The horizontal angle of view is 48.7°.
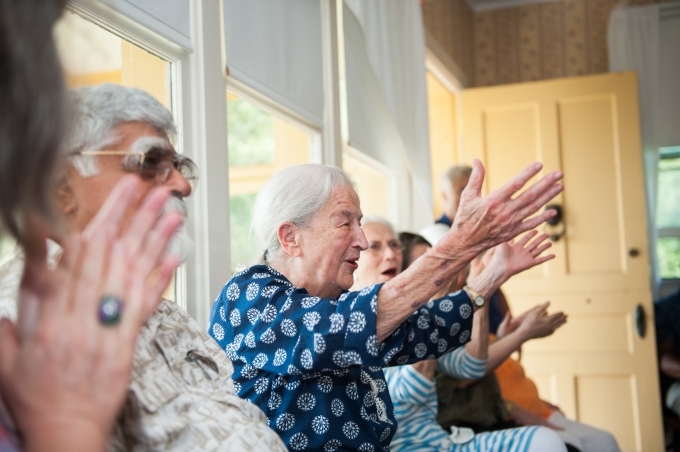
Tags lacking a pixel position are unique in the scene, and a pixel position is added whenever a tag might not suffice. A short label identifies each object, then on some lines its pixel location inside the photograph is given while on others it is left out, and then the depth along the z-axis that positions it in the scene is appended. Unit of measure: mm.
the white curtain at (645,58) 5086
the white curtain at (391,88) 3250
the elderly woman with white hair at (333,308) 1375
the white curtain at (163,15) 1784
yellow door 4418
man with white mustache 922
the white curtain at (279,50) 2275
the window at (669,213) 5172
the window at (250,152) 2543
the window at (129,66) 1743
